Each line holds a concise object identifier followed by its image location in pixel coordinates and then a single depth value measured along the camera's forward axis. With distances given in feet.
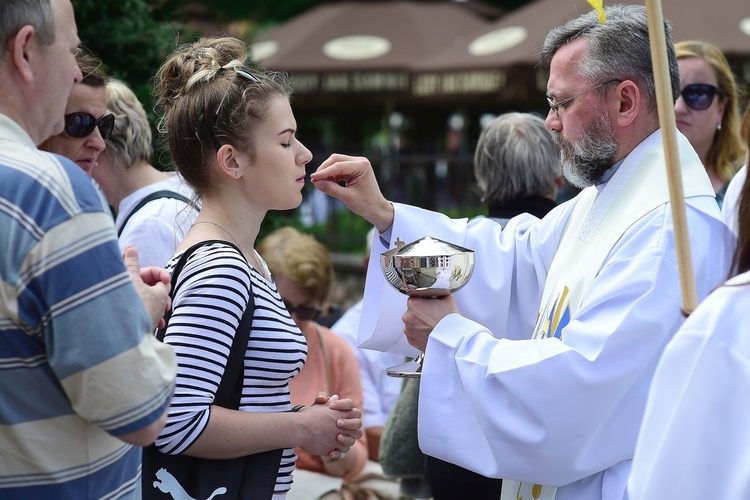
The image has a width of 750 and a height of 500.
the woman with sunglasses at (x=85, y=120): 11.01
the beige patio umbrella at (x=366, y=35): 39.73
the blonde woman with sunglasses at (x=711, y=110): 15.85
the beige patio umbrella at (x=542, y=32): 30.09
